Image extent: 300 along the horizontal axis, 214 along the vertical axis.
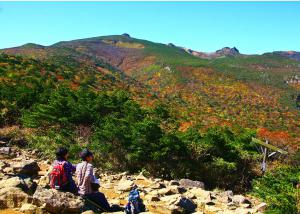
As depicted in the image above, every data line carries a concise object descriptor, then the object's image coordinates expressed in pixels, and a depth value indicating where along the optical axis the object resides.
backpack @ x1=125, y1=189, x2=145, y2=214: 7.98
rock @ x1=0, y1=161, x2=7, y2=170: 10.27
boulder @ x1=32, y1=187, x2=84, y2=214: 7.36
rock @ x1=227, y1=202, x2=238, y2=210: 10.71
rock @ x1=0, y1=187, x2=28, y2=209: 7.50
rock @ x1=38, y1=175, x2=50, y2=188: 9.04
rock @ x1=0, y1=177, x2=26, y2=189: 7.93
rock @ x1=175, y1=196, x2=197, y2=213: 9.30
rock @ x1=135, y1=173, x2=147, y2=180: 12.84
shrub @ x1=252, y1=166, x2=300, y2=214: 9.58
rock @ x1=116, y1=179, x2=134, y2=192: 10.79
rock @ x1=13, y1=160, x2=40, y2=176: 10.41
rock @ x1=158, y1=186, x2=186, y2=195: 10.87
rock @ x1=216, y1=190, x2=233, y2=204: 11.32
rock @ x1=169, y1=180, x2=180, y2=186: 12.62
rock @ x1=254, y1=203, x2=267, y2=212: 10.20
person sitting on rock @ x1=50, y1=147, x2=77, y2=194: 7.84
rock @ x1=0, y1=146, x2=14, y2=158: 13.20
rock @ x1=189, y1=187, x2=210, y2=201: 11.20
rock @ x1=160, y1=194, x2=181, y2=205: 9.69
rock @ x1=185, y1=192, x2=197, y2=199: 10.92
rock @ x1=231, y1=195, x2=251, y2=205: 11.51
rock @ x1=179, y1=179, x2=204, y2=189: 12.88
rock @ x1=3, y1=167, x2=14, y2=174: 9.84
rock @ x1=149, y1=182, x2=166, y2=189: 11.47
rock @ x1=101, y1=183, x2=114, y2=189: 11.08
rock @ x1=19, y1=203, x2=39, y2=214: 7.20
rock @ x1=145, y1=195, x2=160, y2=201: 10.10
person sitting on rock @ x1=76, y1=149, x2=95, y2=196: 8.02
